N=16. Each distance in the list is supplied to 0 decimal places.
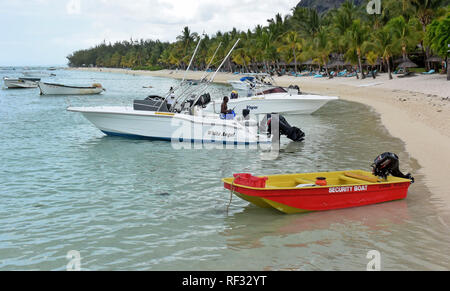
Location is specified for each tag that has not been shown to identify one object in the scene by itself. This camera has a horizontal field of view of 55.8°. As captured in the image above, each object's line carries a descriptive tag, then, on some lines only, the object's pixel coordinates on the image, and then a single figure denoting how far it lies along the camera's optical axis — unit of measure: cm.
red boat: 801
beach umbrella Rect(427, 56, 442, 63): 4551
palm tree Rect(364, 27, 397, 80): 4632
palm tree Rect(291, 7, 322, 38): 7781
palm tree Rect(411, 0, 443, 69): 4941
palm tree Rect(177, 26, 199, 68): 12900
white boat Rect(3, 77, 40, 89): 5803
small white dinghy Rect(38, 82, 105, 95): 4559
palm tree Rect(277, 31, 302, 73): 7425
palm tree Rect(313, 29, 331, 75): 6298
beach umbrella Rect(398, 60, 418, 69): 4603
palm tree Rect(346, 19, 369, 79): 5062
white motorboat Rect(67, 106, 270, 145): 1508
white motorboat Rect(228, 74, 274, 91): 2459
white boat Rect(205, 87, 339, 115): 2275
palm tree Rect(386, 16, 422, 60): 4634
